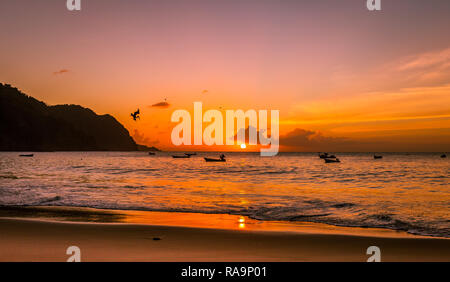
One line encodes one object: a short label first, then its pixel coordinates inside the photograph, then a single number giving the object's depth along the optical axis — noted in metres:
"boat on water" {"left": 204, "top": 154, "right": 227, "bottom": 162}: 101.69
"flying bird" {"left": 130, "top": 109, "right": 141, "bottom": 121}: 45.86
